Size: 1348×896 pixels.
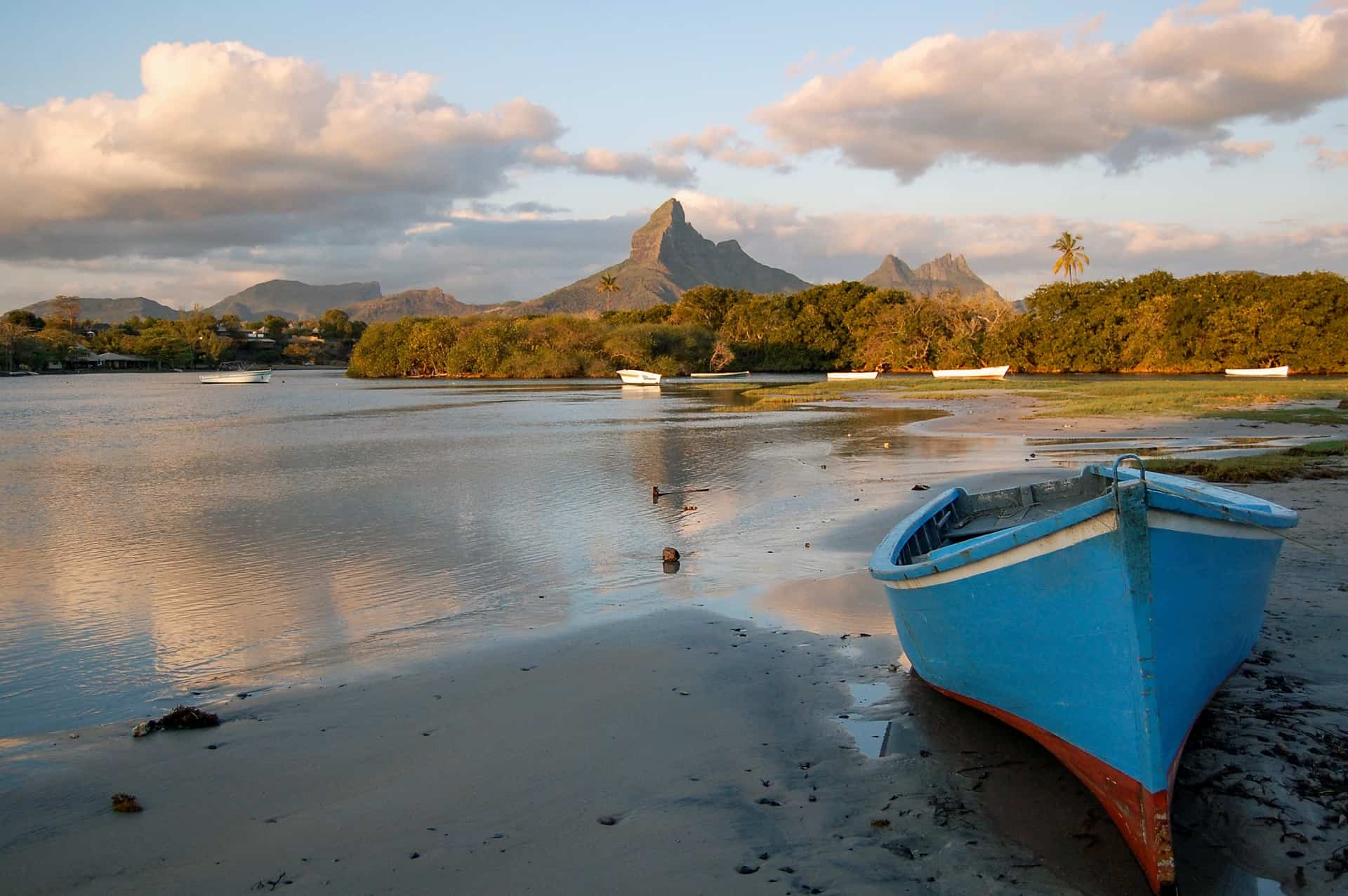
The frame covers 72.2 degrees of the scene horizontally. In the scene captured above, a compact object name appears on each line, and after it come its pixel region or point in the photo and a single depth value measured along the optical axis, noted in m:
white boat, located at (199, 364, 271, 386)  96.00
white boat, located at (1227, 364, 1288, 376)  60.59
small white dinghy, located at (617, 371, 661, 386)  70.69
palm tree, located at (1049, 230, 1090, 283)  90.81
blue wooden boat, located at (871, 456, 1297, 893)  4.29
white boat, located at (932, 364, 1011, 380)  66.50
